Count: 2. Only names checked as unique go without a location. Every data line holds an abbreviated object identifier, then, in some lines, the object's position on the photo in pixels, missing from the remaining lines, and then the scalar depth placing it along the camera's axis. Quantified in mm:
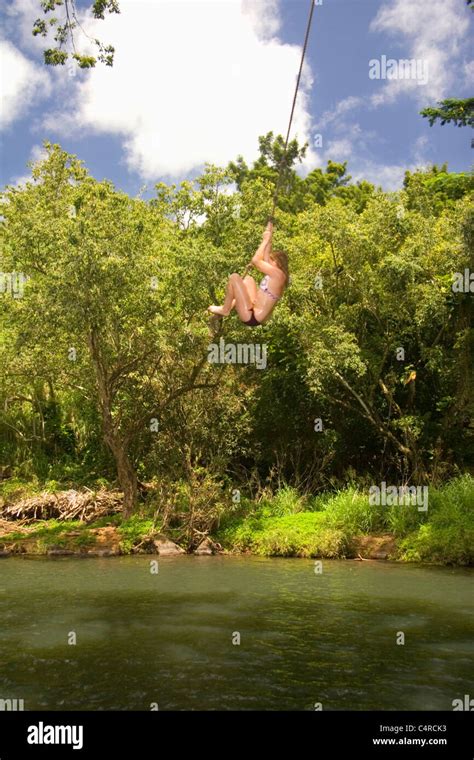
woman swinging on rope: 7574
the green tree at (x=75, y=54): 6805
